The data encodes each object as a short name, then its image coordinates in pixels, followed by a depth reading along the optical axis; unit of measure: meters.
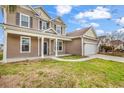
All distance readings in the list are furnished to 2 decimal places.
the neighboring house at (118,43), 16.49
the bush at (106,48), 14.44
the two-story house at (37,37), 7.28
